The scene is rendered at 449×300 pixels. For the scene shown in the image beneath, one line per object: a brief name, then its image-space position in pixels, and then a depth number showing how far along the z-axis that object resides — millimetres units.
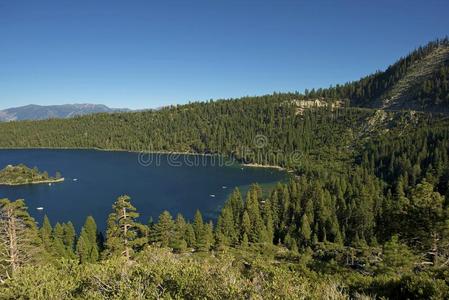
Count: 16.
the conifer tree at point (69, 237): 61344
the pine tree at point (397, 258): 31891
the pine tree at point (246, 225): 66862
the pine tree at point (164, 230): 60312
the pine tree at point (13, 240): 33031
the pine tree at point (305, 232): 66688
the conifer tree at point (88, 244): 54544
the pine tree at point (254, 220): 65625
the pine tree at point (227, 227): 65969
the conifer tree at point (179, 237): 58184
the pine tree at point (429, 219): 30859
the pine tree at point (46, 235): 54266
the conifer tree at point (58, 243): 54388
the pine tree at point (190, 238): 62312
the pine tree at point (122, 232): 40188
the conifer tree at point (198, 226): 63688
